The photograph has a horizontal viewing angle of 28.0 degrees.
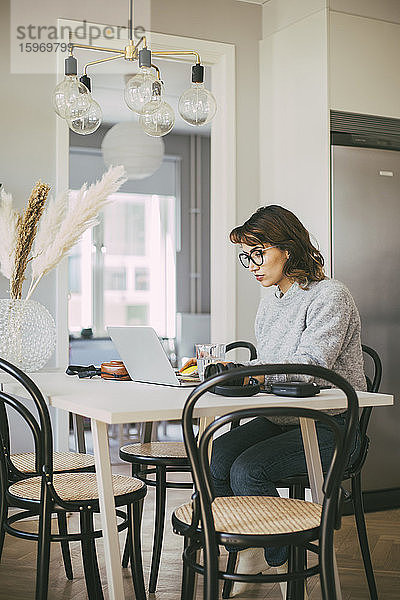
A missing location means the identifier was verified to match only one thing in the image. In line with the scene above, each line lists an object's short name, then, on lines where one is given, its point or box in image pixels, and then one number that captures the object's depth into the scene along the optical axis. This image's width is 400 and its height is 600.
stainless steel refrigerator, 3.82
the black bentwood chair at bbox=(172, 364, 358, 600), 1.71
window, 7.64
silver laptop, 2.28
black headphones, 2.04
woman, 2.29
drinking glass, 2.35
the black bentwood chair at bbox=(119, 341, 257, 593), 2.68
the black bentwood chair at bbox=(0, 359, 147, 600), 2.09
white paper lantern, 5.98
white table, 1.82
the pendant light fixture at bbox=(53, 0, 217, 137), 2.57
